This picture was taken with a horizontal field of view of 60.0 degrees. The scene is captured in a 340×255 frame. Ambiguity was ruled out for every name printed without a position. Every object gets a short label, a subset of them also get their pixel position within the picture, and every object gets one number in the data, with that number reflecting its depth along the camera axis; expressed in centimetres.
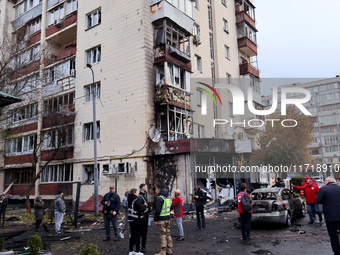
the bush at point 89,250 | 627
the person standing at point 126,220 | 1006
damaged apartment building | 1911
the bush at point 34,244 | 703
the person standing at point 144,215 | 771
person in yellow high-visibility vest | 754
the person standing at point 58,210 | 1187
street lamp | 1628
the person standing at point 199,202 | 1112
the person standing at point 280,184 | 1642
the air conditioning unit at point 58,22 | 2650
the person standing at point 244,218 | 905
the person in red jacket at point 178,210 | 958
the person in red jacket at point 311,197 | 1119
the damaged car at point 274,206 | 1047
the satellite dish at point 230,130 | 2314
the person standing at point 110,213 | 980
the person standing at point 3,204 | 1457
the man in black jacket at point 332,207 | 642
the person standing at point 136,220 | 749
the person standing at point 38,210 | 1276
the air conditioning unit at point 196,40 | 2427
